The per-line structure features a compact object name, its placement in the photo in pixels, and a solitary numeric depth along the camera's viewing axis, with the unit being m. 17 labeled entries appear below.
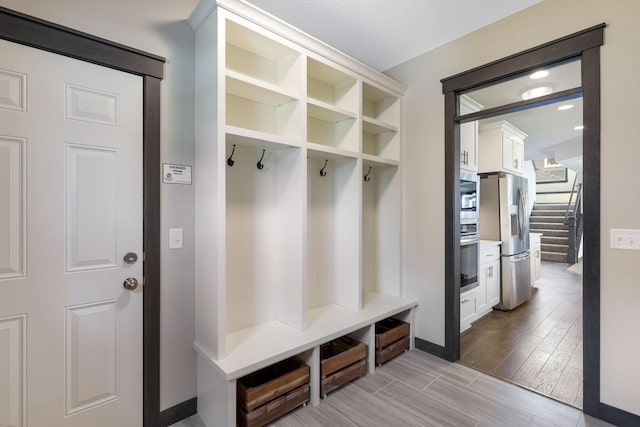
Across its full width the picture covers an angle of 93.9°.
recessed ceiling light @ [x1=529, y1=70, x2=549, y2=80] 2.24
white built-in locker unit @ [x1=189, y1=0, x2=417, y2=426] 1.75
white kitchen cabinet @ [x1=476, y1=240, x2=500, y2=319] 3.48
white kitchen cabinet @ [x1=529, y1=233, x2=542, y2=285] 4.82
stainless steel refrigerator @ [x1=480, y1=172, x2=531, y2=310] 3.88
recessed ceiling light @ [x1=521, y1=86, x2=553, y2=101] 2.52
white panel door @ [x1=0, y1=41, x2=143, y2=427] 1.42
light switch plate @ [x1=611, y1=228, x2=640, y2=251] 1.73
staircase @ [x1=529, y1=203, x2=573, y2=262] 7.60
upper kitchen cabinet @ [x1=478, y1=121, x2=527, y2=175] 3.87
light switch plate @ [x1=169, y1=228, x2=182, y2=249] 1.87
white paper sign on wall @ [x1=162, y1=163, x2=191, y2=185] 1.84
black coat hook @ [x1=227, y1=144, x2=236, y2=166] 2.08
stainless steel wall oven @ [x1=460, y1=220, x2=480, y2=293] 3.10
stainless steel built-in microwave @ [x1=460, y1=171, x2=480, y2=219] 3.23
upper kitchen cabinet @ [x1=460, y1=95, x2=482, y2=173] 3.15
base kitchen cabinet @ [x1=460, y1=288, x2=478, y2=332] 3.14
